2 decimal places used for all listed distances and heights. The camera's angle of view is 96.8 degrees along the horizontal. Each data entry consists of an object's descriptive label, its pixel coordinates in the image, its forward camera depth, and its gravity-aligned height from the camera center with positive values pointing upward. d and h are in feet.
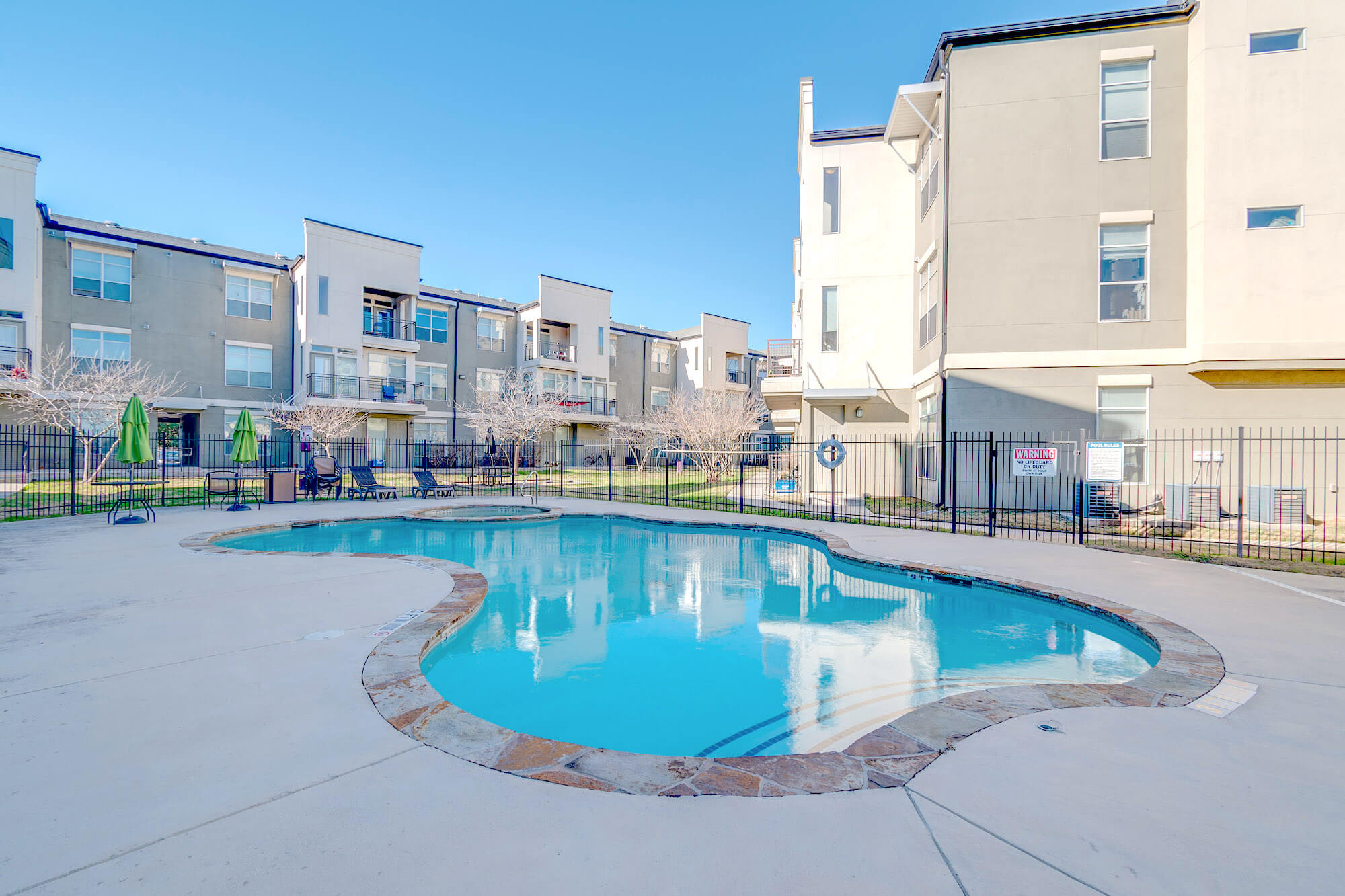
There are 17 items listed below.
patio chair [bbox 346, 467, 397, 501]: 50.96 -3.75
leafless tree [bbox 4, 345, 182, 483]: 64.44 +4.93
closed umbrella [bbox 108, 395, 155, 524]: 36.76 +0.24
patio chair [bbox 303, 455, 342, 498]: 52.85 -2.94
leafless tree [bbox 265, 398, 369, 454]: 76.59 +3.35
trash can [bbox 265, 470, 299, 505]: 48.78 -3.57
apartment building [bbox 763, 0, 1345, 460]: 37.76 +15.76
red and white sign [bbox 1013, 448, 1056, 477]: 33.32 -0.63
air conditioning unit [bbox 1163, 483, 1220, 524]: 37.70 -3.21
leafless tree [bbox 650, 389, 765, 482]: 81.71 +3.17
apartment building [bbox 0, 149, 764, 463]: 71.61 +17.55
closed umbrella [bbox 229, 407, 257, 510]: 45.09 +0.02
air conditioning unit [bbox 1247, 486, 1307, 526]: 36.29 -3.19
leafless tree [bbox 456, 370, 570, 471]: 89.25 +5.65
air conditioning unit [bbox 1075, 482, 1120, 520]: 39.68 -3.35
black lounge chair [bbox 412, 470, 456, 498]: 55.67 -4.03
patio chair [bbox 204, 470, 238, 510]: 47.21 -3.52
